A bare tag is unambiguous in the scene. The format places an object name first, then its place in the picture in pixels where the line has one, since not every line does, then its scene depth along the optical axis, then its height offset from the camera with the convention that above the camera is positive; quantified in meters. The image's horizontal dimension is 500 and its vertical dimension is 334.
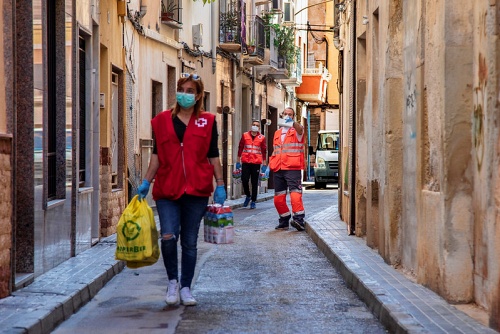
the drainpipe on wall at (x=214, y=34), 29.69 +3.09
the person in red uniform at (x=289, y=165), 18.42 -0.18
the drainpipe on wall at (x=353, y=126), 16.75 +0.41
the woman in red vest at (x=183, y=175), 9.79 -0.18
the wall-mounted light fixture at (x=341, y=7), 20.71 +2.68
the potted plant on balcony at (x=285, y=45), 42.91 +4.15
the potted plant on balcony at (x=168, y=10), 23.83 +3.03
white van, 43.90 -0.17
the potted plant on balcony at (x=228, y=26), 31.24 +3.46
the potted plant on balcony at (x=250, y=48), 35.12 +3.22
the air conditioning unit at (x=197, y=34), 27.47 +2.85
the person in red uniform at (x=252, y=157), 26.55 -0.08
